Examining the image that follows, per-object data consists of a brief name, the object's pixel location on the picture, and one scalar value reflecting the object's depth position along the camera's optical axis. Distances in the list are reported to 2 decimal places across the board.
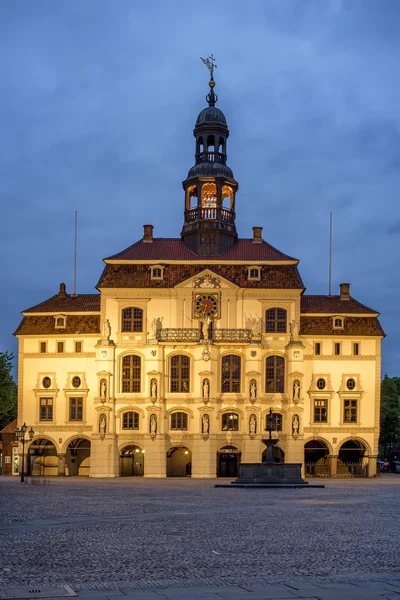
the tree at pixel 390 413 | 100.38
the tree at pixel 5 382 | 72.94
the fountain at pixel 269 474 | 55.03
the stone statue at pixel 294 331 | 74.62
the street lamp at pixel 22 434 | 64.32
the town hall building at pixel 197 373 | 73.88
